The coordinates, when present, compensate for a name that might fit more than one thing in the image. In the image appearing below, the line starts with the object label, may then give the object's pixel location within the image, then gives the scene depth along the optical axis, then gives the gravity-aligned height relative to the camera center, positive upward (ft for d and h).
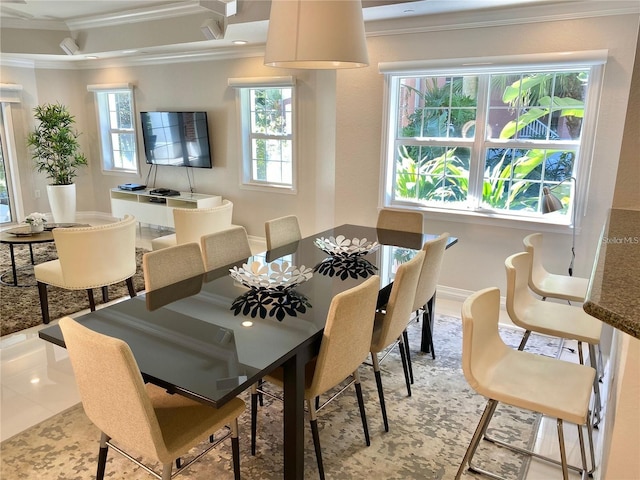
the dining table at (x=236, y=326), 5.09 -2.43
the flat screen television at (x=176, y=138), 20.15 +0.01
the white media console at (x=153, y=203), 20.04 -2.89
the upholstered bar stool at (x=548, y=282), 9.13 -2.87
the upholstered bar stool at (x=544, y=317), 7.50 -2.96
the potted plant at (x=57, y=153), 21.85 -0.78
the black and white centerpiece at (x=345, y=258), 8.48 -2.32
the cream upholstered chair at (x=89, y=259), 11.05 -2.96
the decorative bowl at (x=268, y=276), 7.47 -2.24
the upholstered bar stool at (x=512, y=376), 5.45 -2.94
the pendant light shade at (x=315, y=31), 7.22 +1.67
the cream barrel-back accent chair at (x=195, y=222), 13.52 -2.43
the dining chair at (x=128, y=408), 4.69 -2.94
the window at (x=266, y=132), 18.45 +0.29
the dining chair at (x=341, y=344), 5.95 -2.73
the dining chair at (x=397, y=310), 7.26 -2.72
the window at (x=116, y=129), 23.29 +0.44
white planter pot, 22.21 -3.02
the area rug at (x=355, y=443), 6.94 -4.85
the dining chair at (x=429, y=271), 8.67 -2.46
